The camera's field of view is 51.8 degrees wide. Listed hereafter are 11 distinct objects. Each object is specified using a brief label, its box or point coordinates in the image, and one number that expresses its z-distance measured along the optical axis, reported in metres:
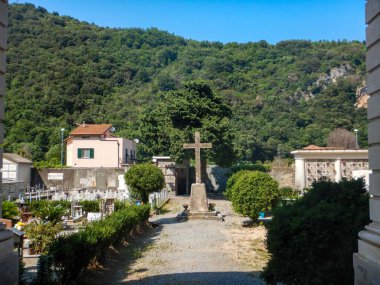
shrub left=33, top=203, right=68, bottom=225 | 14.48
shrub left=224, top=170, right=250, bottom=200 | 27.09
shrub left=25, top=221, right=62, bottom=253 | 11.28
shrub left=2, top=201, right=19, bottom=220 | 14.13
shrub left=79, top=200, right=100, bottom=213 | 21.33
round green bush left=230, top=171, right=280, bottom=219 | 17.27
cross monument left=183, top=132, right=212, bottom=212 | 20.62
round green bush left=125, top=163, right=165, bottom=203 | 19.28
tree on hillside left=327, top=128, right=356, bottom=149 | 56.53
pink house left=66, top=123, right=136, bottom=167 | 40.25
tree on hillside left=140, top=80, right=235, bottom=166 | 32.34
